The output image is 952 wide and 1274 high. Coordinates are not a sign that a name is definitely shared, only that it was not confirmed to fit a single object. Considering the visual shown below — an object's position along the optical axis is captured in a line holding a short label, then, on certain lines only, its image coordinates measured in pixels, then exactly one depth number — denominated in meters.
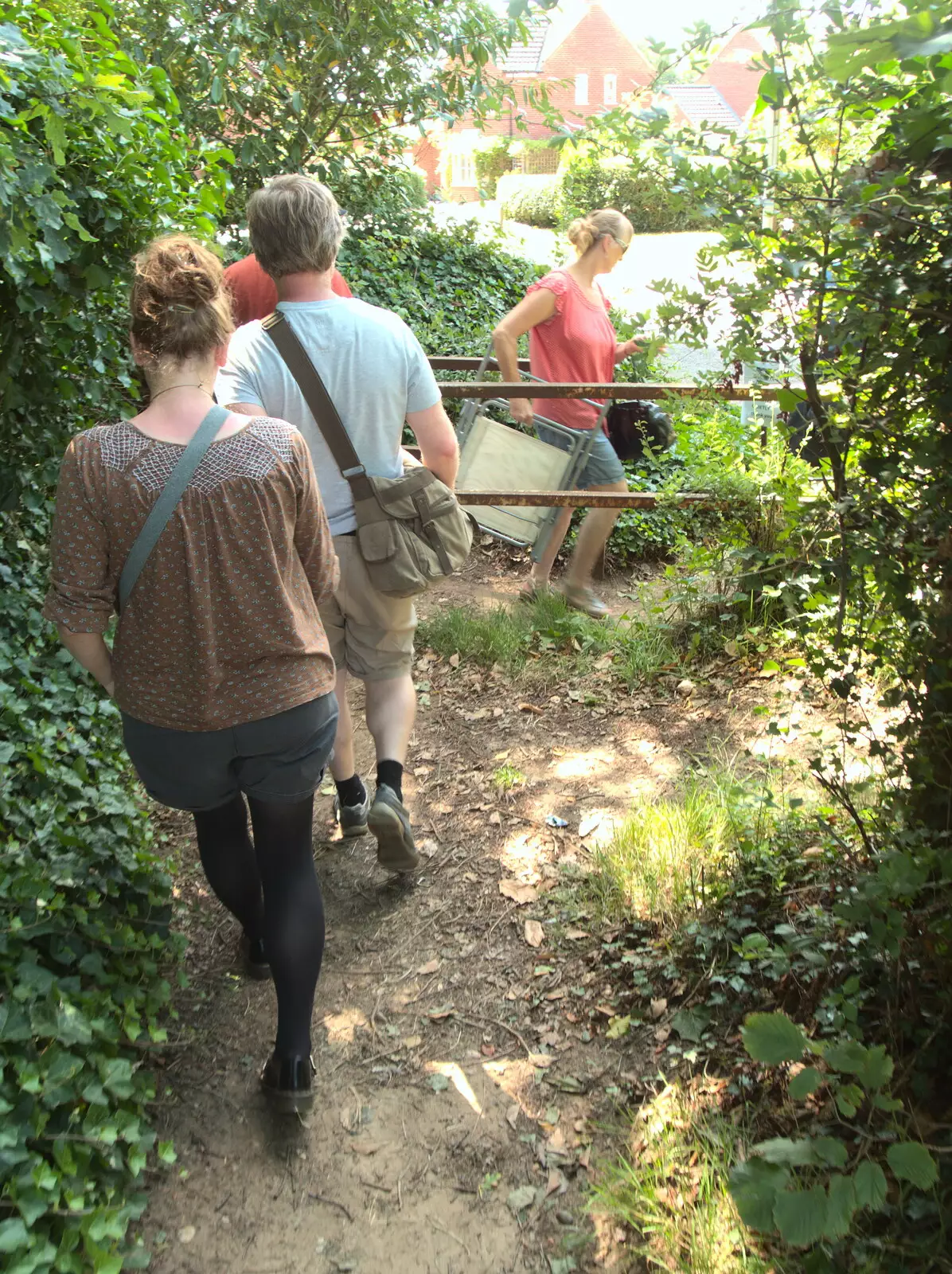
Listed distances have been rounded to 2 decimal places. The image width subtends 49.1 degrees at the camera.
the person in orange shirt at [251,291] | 3.42
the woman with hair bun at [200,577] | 2.15
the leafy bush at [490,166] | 29.94
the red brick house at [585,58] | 38.50
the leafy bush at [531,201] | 28.02
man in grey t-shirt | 2.94
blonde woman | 5.41
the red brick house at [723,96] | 32.25
